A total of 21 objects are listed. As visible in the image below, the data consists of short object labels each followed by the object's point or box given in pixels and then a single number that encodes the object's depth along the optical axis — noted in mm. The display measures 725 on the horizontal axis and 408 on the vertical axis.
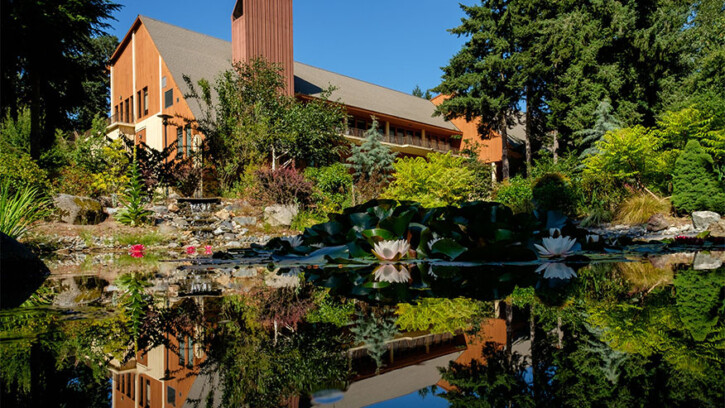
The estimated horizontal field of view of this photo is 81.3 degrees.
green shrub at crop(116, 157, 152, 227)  8289
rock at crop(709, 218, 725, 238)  7680
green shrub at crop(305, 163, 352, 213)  11781
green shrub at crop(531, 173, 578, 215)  11438
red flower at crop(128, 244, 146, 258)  5230
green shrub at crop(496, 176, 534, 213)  11781
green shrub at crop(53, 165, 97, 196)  9617
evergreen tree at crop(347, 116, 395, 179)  17891
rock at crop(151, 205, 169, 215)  9530
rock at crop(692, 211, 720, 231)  8141
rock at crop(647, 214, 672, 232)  8398
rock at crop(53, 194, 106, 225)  7984
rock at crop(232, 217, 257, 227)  9445
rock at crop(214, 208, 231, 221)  9633
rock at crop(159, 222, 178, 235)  8002
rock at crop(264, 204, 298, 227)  9695
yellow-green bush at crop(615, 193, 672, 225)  9125
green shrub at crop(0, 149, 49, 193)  8461
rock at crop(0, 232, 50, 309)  2388
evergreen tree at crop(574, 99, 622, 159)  13781
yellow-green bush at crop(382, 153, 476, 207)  10602
